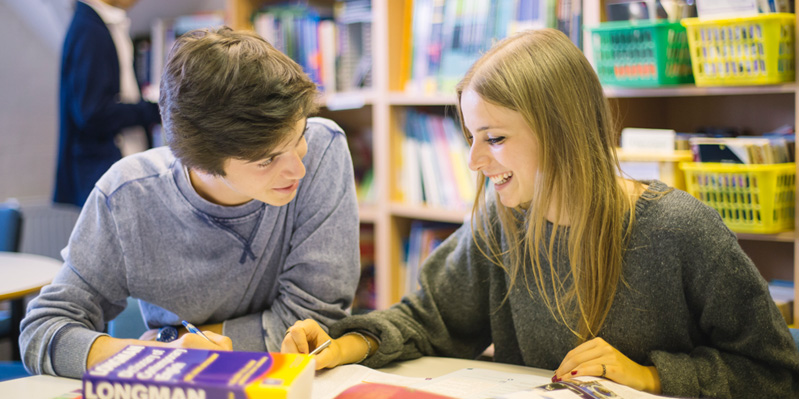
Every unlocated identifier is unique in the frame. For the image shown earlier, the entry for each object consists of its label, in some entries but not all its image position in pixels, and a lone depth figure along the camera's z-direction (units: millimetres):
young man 1076
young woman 1019
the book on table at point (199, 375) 716
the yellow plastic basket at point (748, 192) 1594
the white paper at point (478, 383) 936
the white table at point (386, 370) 1007
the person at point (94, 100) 2385
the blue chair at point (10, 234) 2156
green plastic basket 1718
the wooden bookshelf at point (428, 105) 1901
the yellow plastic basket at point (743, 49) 1565
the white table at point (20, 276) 1651
